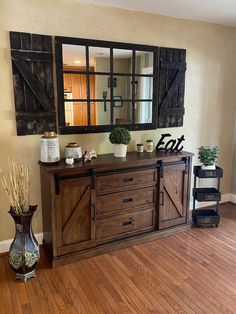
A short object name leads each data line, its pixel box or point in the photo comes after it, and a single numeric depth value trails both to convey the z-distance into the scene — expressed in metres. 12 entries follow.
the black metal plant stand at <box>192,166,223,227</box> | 3.25
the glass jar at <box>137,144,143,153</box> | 3.07
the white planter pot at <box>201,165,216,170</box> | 3.27
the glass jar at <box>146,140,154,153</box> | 3.09
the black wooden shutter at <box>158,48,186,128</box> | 3.16
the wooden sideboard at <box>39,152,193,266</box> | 2.45
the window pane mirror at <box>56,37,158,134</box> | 2.66
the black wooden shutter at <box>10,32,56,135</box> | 2.43
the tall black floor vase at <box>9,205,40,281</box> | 2.24
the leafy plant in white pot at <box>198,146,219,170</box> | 3.25
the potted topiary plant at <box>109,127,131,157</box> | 2.75
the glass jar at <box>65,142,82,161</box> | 2.63
